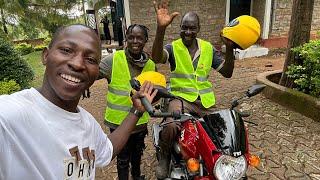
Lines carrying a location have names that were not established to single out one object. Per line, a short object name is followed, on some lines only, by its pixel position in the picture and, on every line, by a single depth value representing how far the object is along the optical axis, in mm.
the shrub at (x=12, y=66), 4719
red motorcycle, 1498
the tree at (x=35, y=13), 7636
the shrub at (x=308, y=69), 3874
